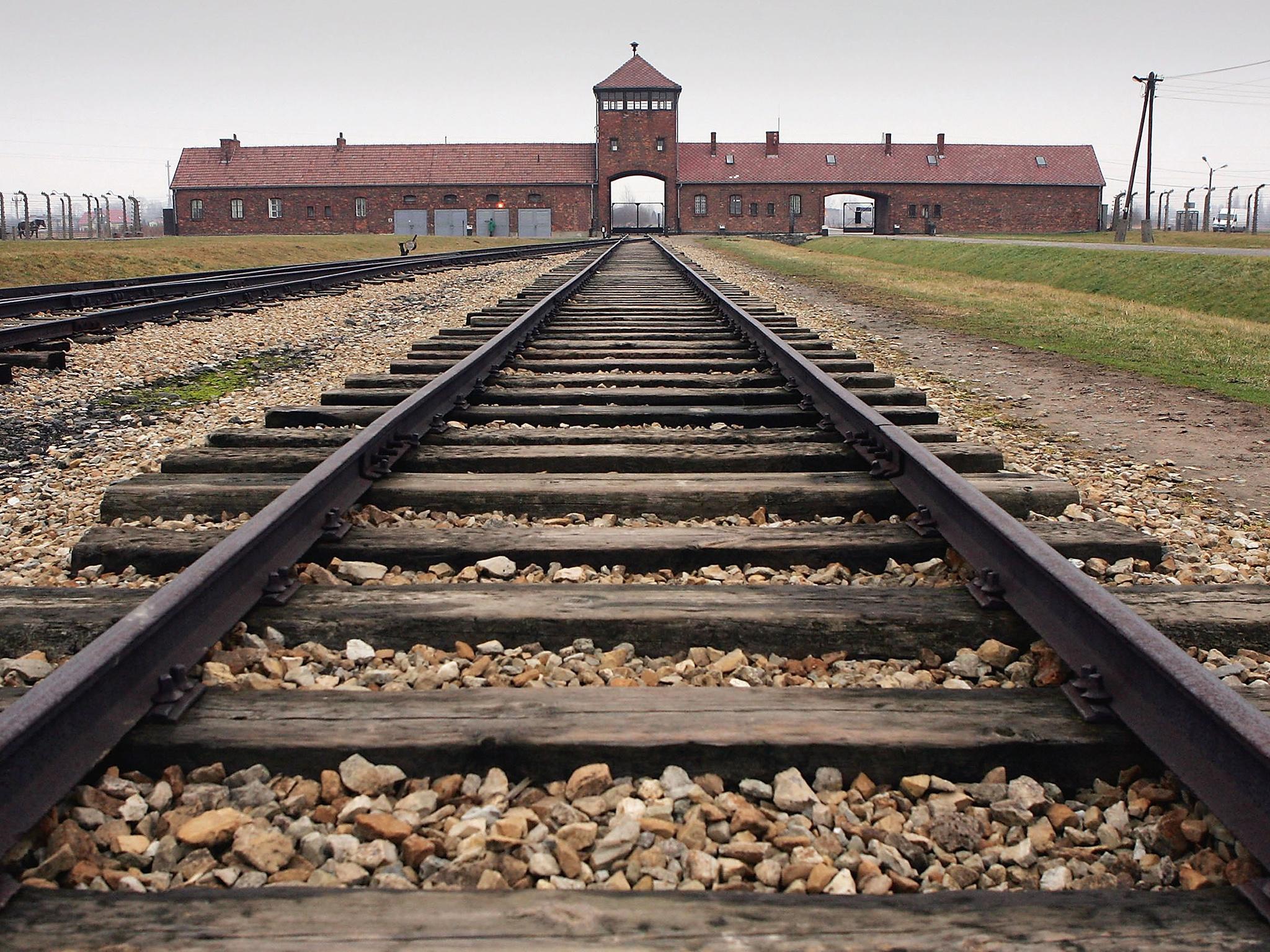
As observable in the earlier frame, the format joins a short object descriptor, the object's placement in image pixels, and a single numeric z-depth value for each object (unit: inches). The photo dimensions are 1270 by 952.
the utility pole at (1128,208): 1519.4
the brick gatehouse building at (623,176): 2564.0
